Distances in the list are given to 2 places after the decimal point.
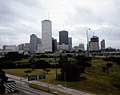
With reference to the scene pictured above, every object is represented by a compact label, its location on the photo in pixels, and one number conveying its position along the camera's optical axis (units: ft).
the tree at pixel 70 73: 119.86
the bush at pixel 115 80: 131.87
